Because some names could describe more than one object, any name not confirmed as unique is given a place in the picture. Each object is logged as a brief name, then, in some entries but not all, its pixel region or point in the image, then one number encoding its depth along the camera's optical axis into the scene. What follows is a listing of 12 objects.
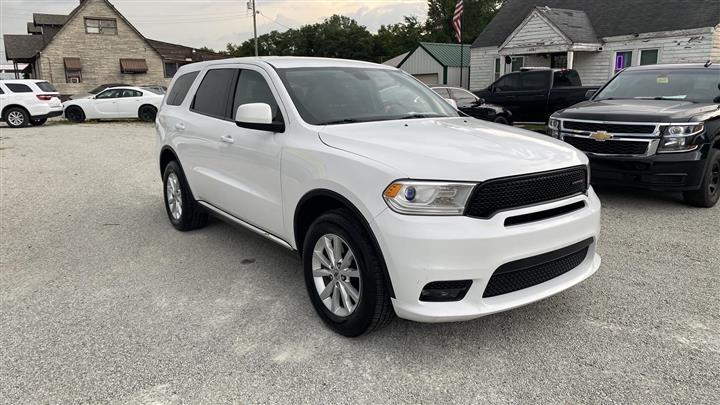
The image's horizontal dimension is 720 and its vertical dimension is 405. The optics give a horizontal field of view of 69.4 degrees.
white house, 20.31
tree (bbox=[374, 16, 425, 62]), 68.12
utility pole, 37.22
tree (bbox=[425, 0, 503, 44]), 63.56
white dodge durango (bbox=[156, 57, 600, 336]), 2.80
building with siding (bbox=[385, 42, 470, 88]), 34.19
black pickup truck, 14.27
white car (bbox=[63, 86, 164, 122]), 21.42
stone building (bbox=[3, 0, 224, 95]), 37.75
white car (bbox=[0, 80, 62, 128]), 19.27
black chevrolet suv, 6.02
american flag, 24.80
